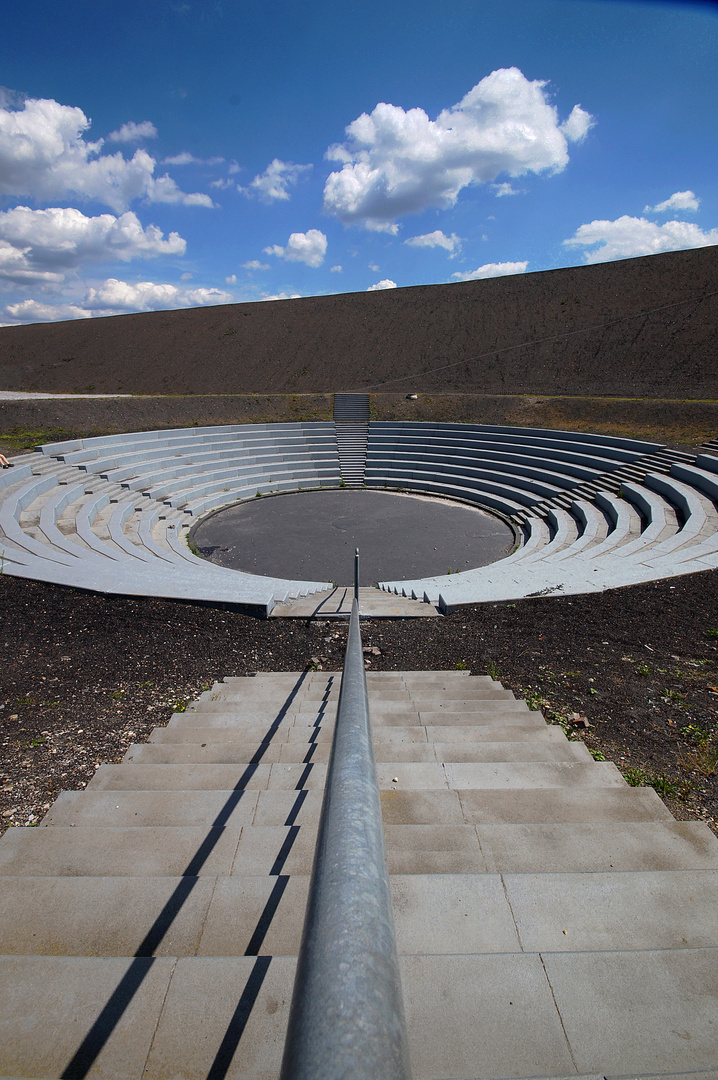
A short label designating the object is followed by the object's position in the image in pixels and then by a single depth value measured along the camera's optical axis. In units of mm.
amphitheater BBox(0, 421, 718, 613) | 9352
